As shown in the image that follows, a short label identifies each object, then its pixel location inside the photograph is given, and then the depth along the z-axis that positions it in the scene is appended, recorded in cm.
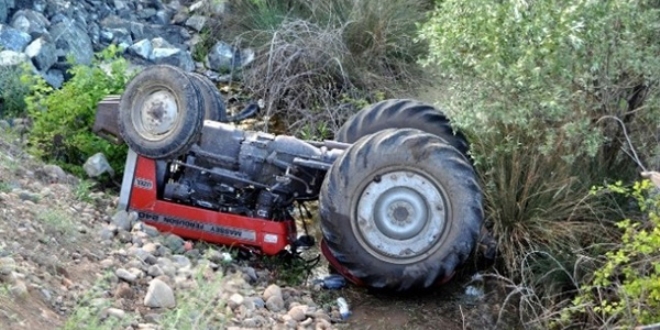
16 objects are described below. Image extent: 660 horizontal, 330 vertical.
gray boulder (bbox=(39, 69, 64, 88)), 915
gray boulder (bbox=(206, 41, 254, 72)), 1098
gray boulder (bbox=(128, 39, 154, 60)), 1059
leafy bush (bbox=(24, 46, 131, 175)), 797
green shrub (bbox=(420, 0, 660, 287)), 627
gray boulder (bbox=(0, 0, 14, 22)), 975
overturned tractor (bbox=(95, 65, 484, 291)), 673
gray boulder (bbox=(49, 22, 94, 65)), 980
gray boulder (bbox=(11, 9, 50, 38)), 962
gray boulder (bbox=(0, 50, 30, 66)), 873
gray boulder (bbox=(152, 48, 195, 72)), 1066
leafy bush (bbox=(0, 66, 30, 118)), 860
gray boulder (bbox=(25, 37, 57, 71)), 920
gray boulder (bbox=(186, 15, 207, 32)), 1162
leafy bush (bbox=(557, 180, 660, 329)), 521
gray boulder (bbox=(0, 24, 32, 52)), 923
